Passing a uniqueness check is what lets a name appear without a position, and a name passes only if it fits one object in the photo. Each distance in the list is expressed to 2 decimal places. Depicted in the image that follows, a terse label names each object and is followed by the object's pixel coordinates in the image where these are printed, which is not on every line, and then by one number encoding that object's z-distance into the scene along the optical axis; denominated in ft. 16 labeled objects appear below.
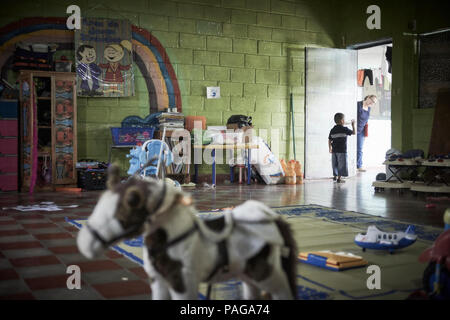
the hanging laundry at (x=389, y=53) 28.84
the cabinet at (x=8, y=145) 19.85
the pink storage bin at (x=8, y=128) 19.85
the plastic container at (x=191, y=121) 24.29
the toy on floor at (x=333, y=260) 7.73
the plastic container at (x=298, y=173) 25.13
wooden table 22.59
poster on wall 22.18
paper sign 25.20
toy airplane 8.84
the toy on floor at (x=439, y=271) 5.52
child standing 24.61
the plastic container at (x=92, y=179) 20.81
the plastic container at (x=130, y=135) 22.04
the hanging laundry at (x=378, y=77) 39.55
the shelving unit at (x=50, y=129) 20.27
